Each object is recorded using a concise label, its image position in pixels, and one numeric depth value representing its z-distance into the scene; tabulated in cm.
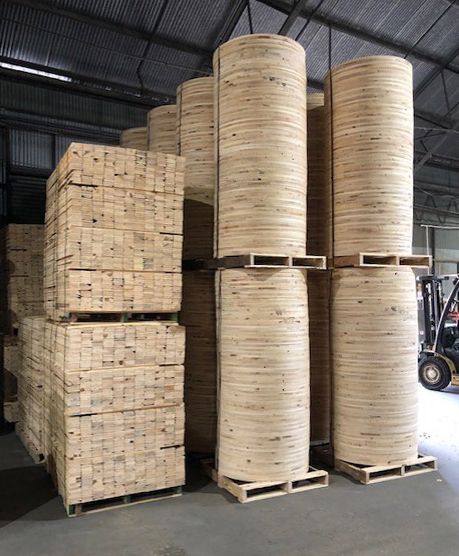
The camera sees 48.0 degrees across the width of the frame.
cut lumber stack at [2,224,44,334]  1016
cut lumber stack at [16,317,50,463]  714
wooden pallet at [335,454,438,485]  647
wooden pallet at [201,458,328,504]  593
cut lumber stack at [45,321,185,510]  561
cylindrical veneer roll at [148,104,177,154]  812
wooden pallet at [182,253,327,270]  608
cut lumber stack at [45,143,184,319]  578
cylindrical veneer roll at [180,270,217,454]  732
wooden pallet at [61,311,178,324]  596
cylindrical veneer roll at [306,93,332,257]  744
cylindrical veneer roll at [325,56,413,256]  663
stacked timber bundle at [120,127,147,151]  916
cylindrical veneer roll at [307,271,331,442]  751
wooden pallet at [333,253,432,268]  654
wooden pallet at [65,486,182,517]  557
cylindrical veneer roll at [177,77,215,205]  730
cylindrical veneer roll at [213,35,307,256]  618
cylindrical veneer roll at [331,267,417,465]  659
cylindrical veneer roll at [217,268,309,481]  611
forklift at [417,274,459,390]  1295
